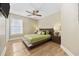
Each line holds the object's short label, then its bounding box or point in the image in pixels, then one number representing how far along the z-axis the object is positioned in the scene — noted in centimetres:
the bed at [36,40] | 201
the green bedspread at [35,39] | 202
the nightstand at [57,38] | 258
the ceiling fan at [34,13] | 274
